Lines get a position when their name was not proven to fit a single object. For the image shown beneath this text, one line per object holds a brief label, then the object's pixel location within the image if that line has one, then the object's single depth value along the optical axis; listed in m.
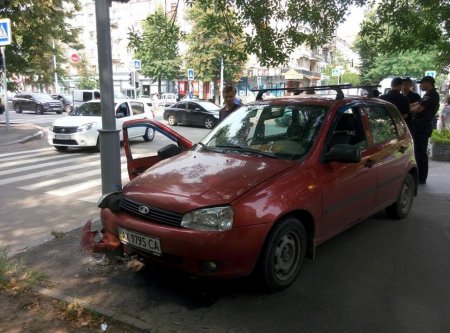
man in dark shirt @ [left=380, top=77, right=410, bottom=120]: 7.58
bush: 10.88
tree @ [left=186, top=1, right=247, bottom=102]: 7.36
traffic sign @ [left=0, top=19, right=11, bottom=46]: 14.45
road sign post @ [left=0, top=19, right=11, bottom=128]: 14.45
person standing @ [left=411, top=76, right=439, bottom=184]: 7.88
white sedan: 12.60
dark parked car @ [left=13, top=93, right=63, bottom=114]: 33.19
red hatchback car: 3.37
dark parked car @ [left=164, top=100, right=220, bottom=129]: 21.23
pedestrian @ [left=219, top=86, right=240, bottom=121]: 6.89
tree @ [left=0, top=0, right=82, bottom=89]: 17.38
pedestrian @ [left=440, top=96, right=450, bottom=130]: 13.63
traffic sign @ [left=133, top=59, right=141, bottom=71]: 30.77
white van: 27.52
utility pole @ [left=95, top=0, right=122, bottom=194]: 4.44
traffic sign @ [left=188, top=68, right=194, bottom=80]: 36.80
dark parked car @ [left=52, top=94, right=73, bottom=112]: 37.58
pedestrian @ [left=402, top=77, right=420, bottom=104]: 8.42
